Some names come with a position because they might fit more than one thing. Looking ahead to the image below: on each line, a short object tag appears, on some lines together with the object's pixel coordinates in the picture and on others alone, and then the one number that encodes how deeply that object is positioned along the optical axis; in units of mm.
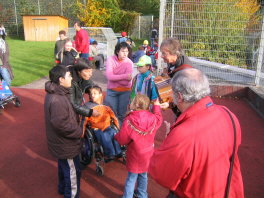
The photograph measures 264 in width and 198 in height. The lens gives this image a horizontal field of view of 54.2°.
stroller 6879
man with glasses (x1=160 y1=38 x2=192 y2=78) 3172
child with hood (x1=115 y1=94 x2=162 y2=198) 2918
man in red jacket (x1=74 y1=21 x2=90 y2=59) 9844
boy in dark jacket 2891
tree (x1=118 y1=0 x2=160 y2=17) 33312
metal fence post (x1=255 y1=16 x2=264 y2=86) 7786
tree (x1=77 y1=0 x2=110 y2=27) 23781
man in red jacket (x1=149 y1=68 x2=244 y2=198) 1602
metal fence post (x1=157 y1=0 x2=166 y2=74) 7660
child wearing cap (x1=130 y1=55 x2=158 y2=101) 3758
